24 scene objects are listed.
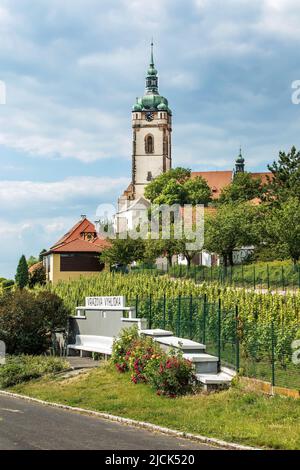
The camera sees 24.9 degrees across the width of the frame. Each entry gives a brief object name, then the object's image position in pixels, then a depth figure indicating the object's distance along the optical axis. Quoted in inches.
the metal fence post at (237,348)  789.9
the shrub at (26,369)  952.3
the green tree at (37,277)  2923.2
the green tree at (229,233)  2461.9
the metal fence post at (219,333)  841.8
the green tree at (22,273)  2857.0
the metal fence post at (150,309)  1111.9
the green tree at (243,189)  3503.9
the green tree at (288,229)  2085.4
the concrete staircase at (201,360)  761.0
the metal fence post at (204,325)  905.8
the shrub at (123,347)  903.7
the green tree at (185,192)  3587.6
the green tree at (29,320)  1214.3
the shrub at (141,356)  824.3
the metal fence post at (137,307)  1147.3
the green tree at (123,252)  2696.9
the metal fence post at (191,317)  959.0
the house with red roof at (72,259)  2731.3
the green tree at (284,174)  2824.8
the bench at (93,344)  1140.6
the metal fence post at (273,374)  709.3
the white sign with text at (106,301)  1155.1
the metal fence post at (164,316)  1041.1
